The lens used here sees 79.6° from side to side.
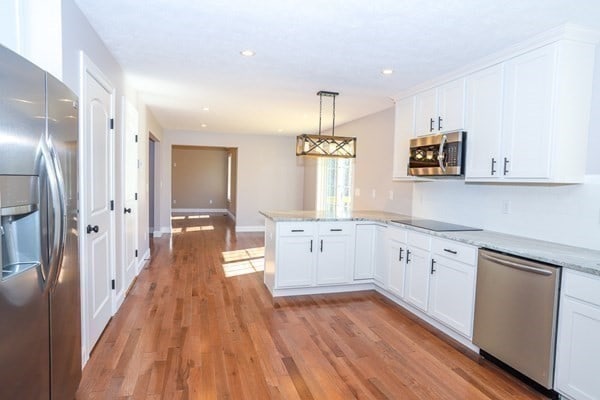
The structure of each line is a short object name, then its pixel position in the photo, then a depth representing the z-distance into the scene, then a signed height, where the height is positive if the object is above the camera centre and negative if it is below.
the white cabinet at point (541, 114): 2.51 +0.54
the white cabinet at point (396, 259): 3.71 -0.81
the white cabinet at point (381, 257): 4.05 -0.86
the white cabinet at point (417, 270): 3.34 -0.83
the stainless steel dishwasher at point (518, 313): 2.22 -0.85
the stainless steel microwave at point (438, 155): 3.25 +0.29
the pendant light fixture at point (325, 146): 3.96 +0.40
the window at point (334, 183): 6.75 -0.03
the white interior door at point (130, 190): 3.89 -0.17
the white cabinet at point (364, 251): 4.20 -0.81
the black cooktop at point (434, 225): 3.35 -0.41
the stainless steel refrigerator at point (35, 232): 1.17 -0.23
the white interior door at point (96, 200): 2.51 -0.19
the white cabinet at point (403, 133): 4.07 +0.58
